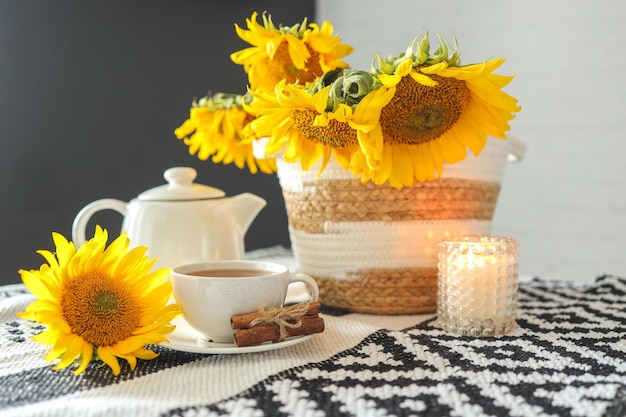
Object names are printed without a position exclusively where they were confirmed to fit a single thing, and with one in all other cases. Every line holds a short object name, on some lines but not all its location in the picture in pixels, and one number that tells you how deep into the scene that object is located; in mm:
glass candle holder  731
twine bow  644
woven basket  831
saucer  618
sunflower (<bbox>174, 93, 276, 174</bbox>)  949
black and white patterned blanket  498
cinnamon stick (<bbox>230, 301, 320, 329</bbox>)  633
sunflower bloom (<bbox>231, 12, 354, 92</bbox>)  814
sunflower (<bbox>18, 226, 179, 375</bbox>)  565
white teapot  824
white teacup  643
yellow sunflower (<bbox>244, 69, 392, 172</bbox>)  670
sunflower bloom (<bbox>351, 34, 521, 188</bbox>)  679
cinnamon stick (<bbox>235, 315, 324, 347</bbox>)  629
